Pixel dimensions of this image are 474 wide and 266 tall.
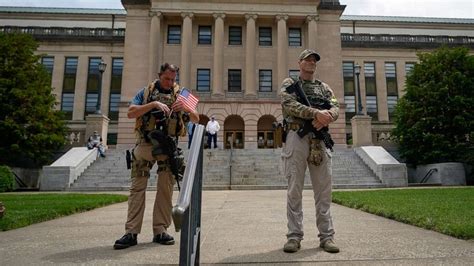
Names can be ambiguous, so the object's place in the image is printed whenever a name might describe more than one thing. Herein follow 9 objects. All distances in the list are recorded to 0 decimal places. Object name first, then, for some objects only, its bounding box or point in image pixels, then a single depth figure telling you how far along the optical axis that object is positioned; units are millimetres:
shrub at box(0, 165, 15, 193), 17953
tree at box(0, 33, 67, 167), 23578
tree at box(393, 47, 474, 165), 23000
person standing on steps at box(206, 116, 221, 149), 26078
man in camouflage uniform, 4242
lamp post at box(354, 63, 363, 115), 26825
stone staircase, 18406
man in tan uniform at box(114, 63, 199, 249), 4484
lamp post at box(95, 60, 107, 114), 25672
